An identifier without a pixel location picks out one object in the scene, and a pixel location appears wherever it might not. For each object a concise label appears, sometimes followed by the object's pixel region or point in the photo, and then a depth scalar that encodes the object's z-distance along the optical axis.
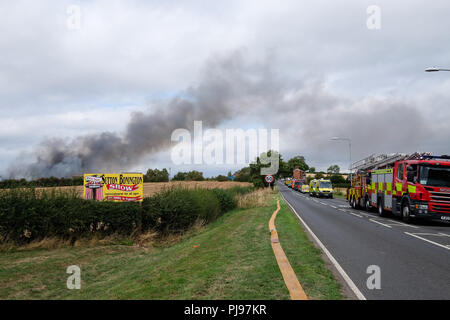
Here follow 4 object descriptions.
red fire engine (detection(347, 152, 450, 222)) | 15.90
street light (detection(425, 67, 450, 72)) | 17.08
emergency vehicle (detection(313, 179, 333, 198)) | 44.94
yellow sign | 15.79
